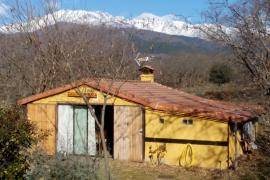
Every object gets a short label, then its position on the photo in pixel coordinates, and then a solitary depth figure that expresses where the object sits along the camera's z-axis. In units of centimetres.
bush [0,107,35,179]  1043
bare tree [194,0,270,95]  1110
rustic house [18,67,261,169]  1923
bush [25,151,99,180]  1028
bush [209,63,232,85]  5181
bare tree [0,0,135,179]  2303
